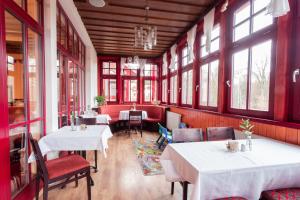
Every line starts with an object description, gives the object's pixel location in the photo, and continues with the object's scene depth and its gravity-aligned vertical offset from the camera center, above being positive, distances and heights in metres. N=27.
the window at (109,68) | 7.18 +1.20
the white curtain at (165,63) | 6.40 +1.27
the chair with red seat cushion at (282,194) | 1.24 -0.77
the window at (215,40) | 3.48 +1.22
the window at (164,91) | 6.75 +0.18
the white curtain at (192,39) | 4.05 +1.43
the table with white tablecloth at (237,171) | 1.18 -0.59
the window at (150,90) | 7.56 +0.21
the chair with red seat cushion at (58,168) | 1.69 -0.85
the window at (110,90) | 7.23 +0.22
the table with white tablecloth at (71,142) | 2.14 -0.64
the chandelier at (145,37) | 2.78 +1.01
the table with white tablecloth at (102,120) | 4.79 -0.75
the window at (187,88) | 4.69 +0.23
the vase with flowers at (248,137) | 1.69 -0.45
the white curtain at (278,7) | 1.71 +0.95
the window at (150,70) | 7.54 +1.17
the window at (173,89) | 5.87 +0.22
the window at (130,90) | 7.36 +0.22
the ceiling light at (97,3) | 3.07 +1.78
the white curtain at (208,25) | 3.29 +1.46
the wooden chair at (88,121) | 3.35 -0.54
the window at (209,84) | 3.49 +0.26
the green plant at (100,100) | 6.14 -0.20
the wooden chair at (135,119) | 5.44 -0.83
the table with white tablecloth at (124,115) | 5.74 -0.72
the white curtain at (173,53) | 5.39 +1.41
